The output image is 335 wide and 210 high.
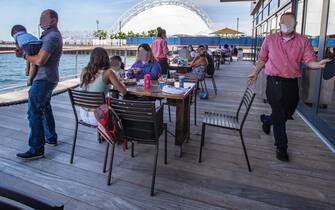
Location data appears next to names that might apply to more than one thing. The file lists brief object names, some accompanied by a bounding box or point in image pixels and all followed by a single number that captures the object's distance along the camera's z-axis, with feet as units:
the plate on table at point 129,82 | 10.01
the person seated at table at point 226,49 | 45.27
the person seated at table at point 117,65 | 11.48
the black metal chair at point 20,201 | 2.33
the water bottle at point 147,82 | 9.62
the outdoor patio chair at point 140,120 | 6.47
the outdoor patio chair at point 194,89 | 10.47
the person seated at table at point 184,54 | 25.34
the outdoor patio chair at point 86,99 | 7.58
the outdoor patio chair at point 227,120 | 8.16
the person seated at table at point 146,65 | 11.93
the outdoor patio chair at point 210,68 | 20.63
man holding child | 7.93
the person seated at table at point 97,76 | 8.07
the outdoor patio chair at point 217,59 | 36.34
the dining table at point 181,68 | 19.31
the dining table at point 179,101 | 8.65
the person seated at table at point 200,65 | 18.31
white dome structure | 191.21
